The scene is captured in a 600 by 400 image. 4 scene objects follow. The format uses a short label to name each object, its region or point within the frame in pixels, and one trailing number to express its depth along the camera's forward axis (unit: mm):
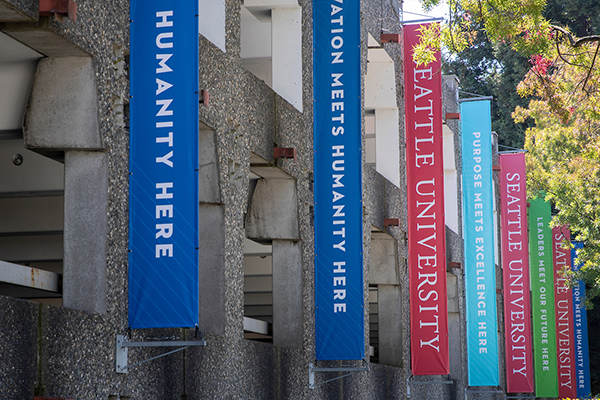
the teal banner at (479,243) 19469
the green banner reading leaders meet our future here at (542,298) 26203
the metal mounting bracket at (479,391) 20453
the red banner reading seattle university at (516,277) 23219
